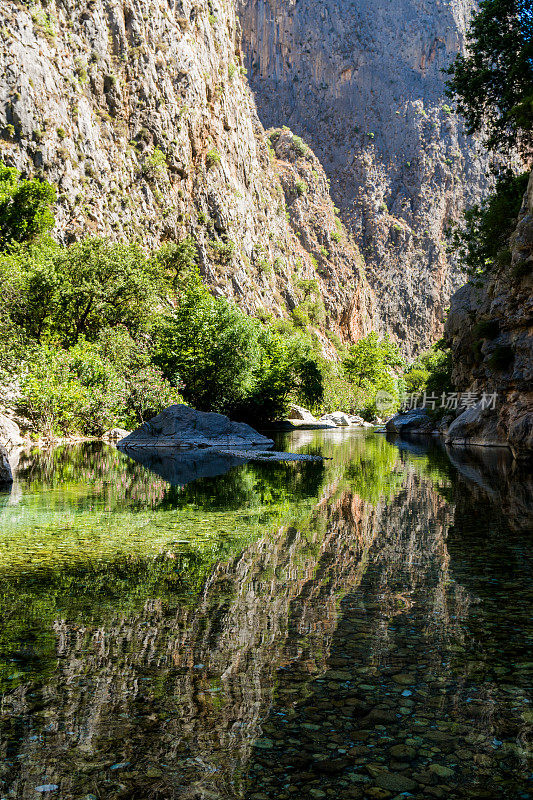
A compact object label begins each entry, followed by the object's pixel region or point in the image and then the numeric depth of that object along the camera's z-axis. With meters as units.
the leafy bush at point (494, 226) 25.52
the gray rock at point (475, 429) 26.81
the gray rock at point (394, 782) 2.70
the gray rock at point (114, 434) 28.69
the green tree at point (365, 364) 86.06
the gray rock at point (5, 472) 12.25
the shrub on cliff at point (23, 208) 40.38
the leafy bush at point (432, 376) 40.25
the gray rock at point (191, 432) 25.97
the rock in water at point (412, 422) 43.72
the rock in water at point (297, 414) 53.03
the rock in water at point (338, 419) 61.25
